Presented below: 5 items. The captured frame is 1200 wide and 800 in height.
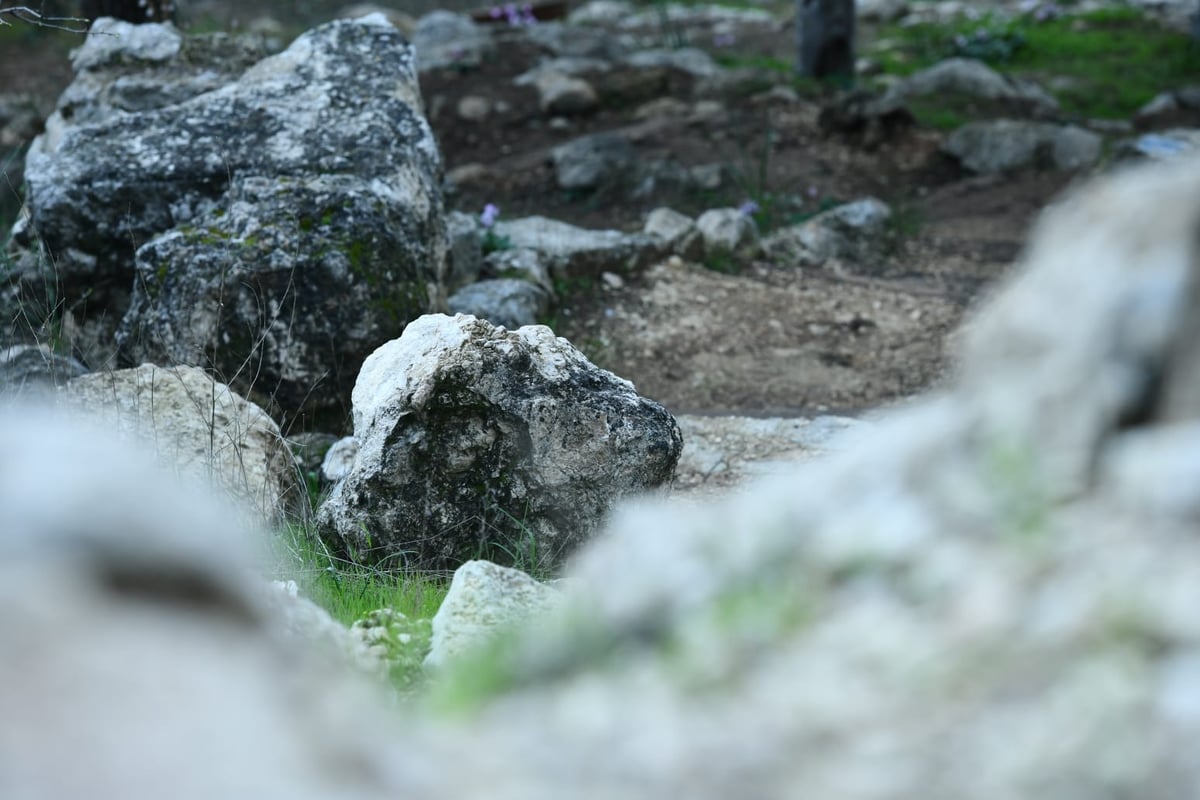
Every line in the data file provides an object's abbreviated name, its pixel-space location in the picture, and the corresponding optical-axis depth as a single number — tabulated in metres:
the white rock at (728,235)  14.23
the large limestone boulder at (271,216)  8.73
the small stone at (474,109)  19.95
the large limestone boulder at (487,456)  6.62
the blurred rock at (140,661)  1.73
